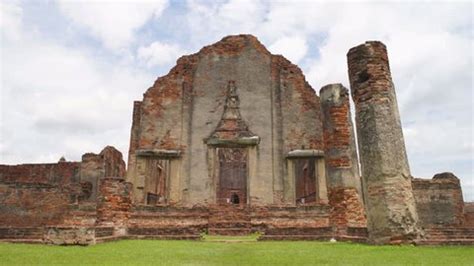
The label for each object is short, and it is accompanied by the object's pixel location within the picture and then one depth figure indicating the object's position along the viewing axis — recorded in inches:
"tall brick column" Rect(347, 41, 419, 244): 338.6
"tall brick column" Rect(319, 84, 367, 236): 451.5
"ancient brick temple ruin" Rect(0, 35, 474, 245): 363.9
